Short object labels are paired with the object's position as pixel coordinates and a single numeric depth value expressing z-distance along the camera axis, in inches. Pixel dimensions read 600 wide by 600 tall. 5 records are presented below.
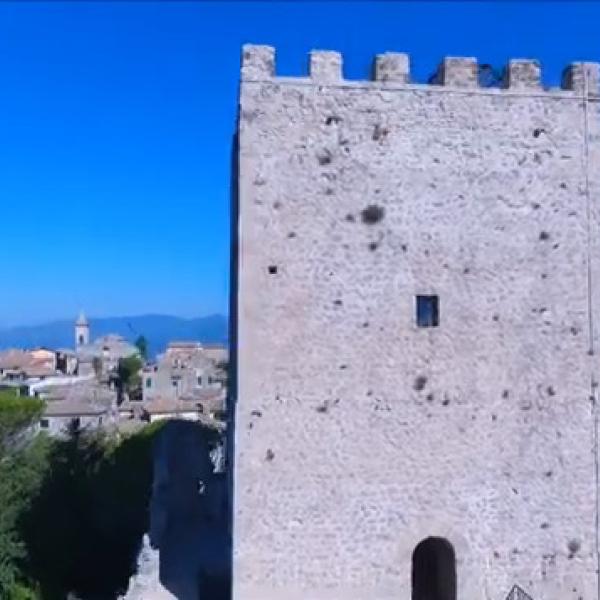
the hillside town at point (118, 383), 1865.2
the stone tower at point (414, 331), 442.9
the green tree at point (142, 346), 4075.3
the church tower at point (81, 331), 5336.1
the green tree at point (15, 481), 925.8
